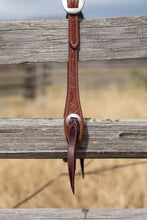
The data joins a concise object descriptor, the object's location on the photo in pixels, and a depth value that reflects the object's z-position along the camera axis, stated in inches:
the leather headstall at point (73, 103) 40.3
